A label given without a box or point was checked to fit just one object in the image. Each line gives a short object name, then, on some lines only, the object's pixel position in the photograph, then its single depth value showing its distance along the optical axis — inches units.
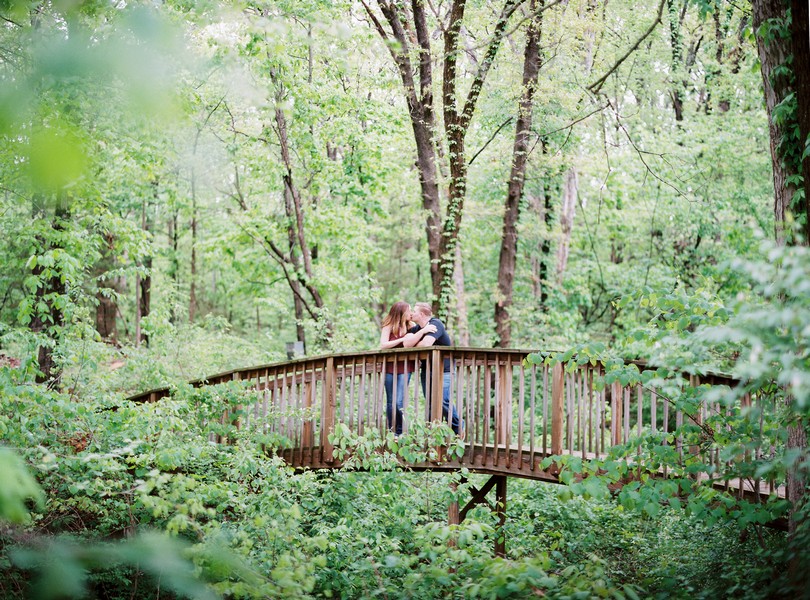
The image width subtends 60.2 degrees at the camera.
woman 326.0
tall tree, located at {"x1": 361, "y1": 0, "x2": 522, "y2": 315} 484.1
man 323.3
